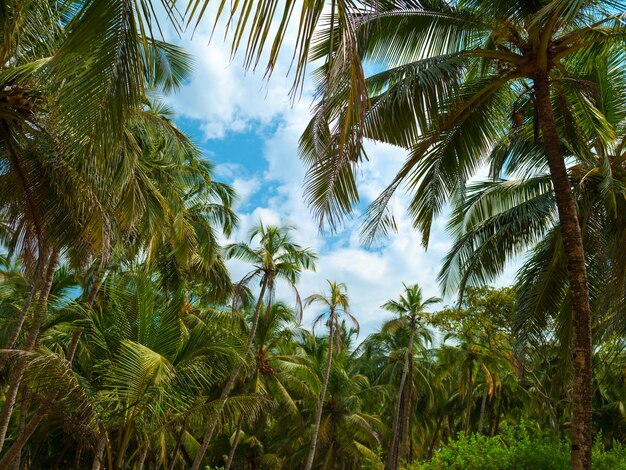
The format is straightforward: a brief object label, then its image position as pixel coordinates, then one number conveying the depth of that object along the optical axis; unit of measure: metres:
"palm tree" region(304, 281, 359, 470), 24.02
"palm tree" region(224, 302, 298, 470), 23.71
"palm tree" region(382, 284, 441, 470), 27.00
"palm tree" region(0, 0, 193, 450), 3.47
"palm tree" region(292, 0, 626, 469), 7.14
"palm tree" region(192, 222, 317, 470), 21.31
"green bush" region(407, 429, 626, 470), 11.52
